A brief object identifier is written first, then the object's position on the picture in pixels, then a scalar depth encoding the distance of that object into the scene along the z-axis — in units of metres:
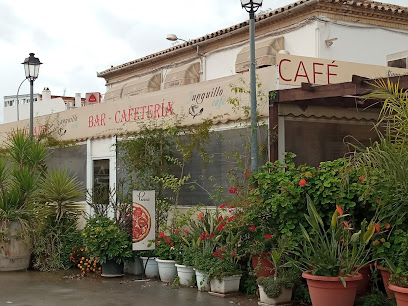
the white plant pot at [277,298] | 8.54
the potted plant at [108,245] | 11.20
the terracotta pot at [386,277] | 7.77
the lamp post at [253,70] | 9.57
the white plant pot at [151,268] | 11.25
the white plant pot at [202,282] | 9.61
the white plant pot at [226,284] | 9.27
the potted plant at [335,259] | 7.65
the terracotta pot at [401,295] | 6.80
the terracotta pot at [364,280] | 8.47
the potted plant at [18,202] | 12.59
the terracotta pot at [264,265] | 9.00
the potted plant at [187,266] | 9.99
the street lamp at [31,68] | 15.16
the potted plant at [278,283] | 8.48
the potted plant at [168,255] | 10.63
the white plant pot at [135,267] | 11.71
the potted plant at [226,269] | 9.30
